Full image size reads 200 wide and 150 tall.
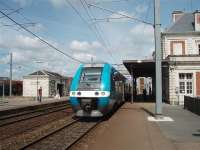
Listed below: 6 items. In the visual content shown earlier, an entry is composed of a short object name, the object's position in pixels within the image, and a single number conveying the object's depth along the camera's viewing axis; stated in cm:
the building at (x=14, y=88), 6556
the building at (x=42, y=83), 6272
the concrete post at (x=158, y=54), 1869
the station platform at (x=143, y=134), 1023
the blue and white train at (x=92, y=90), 1706
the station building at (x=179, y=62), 3228
